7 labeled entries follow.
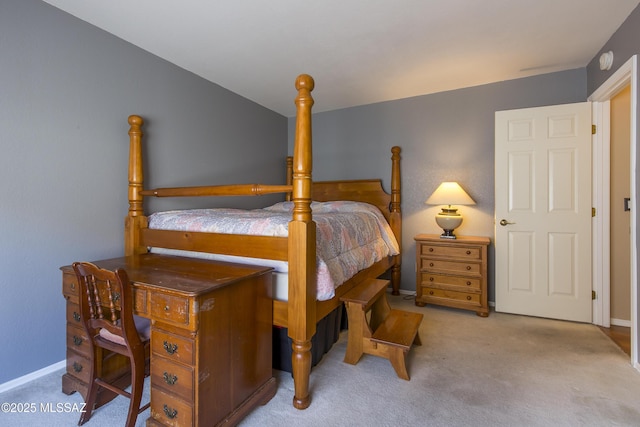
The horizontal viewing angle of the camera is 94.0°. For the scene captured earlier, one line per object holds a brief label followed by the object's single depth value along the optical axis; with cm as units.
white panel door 262
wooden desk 121
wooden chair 128
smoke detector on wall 222
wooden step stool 179
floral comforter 168
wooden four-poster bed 149
